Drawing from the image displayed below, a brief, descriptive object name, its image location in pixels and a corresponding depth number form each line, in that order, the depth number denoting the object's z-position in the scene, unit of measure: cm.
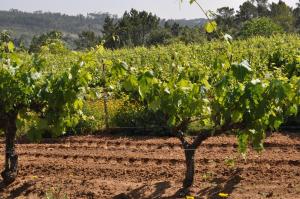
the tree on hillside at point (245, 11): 6538
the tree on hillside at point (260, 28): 3706
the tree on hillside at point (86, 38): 6169
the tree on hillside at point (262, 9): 6975
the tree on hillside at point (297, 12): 6488
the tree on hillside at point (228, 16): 5728
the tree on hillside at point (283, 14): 5362
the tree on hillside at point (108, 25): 5291
